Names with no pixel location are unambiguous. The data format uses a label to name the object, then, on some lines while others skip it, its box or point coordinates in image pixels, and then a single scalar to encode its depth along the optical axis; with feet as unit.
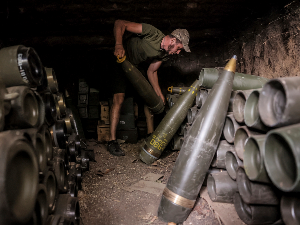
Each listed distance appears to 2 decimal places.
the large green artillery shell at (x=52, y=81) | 5.57
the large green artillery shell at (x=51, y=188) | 3.75
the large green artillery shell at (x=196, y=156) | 4.88
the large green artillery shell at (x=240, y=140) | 4.45
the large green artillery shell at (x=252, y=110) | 3.90
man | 9.39
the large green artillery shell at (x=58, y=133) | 5.01
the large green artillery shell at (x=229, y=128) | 5.13
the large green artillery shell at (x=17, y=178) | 2.16
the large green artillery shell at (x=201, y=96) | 6.74
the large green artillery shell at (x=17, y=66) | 3.38
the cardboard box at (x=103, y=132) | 12.52
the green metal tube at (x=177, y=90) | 10.87
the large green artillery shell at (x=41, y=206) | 3.18
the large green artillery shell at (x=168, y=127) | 8.46
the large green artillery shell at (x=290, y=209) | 3.12
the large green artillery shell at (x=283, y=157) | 2.45
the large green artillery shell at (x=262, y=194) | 3.76
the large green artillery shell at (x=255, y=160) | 3.38
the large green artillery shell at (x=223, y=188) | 5.08
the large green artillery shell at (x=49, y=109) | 4.61
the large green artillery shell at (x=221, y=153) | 5.39
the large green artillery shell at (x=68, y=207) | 4.03
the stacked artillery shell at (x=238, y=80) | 5.81
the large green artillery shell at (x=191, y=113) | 7.74
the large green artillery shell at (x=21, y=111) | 2.91
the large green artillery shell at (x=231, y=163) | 4.93
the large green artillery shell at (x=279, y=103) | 2.79
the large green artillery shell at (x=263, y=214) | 3.98
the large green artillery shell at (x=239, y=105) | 4.57
